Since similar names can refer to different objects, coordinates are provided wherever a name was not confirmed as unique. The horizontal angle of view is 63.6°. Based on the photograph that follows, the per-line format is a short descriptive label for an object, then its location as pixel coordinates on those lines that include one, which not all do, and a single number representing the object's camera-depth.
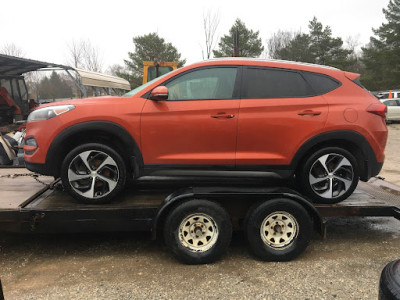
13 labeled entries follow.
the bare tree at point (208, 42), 21.92
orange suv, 3.50
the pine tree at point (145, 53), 30.95
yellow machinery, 11.09
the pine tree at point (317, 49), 33.72
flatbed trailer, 3.28
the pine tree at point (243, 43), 29.50
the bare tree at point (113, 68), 40.31
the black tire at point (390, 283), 1.43
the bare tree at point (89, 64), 37.38
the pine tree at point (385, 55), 32.62
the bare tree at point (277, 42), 38.34
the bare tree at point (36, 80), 29.76
